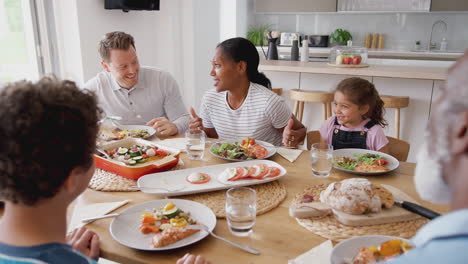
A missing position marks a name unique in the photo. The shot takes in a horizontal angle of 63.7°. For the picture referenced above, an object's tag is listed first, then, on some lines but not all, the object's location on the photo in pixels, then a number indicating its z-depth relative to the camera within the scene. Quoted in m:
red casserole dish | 1.49
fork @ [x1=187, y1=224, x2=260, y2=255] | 1.01
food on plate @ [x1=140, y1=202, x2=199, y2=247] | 1.04
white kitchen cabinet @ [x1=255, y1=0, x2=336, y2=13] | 5.77
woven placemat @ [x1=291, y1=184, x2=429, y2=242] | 1.09
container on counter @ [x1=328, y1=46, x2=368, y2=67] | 3.67
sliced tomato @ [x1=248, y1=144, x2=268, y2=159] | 1.71
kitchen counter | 3.15
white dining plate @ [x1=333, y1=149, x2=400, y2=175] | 1.53
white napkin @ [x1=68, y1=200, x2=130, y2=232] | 1.19
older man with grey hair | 0.52
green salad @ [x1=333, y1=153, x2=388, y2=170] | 1.59
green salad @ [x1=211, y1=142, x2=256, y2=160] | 1.69
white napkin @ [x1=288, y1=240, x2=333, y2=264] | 0.96
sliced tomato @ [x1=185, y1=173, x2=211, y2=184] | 1.43
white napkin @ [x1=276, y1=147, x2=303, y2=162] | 1.73
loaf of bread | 1.15
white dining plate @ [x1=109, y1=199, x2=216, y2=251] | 1.05
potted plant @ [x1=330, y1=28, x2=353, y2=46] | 5.86
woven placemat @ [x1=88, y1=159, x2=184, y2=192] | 1.42
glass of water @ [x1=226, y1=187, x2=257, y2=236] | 1.09
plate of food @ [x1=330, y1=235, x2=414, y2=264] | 0.91
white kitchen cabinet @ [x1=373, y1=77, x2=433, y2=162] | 3.29
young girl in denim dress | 2.19
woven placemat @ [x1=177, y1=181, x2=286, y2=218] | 1.25
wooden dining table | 1.00
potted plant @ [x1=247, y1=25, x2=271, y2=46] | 6.07
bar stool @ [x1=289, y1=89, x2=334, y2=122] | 3.26
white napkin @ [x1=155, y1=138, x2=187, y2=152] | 1.88
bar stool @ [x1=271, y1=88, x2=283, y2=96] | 3.70
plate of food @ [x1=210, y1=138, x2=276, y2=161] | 1.69
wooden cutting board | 1.13
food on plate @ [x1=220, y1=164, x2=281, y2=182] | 1.44
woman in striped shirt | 2.26
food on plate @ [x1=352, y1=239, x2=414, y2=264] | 0.90
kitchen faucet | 5.52
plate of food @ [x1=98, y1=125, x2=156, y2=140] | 2.01
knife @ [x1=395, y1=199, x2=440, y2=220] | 1.12
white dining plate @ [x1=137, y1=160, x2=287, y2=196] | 1.36
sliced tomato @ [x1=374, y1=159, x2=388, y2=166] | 1.60
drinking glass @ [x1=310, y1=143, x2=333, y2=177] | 1.49
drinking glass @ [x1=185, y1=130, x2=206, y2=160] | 1.73
